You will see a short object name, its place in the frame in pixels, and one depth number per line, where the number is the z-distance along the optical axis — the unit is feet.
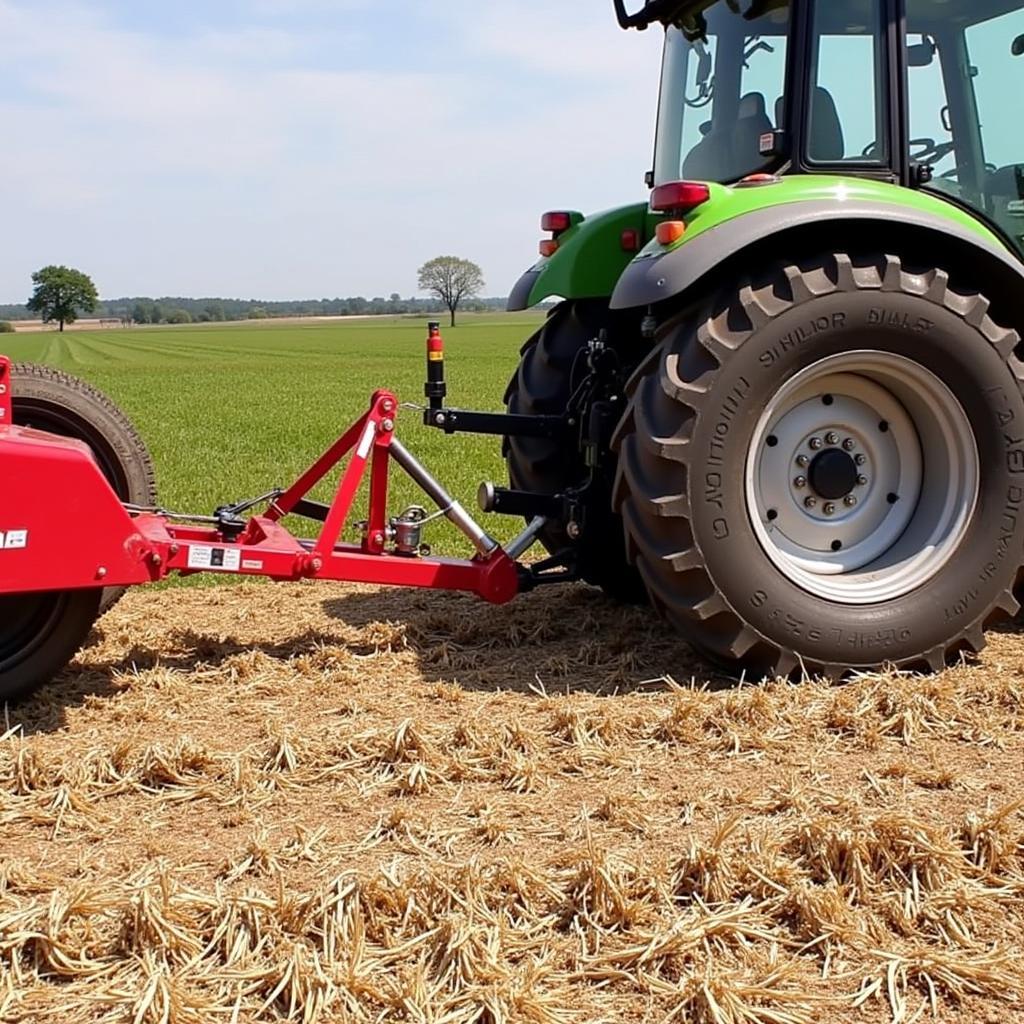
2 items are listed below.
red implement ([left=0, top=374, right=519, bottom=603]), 11.18
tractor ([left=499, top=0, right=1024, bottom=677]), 12.45
